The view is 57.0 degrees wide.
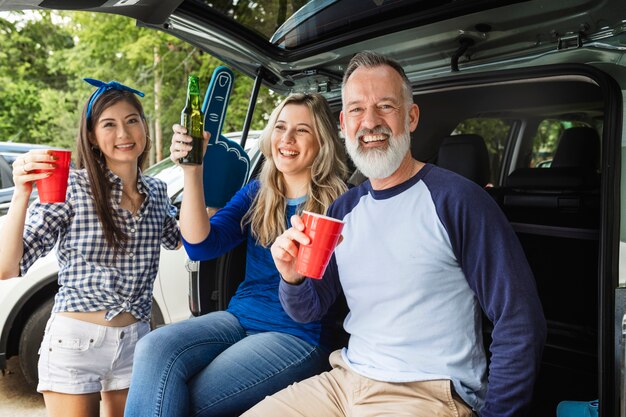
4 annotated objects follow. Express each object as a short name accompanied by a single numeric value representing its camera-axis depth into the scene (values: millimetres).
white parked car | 3531
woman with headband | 1964
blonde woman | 1912
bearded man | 1564
